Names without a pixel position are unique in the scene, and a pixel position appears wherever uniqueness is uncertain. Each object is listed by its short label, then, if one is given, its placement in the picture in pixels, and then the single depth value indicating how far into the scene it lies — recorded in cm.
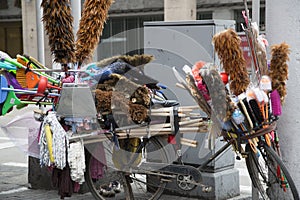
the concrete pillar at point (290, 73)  741
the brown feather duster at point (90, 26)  836
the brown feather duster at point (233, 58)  688
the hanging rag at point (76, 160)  793
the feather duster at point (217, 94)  694
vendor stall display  789
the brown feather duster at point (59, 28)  794
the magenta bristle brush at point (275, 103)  709
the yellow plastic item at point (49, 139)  788
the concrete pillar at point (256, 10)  1247
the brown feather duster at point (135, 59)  808
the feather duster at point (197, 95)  713
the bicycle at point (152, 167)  740
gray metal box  882
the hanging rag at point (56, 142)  786
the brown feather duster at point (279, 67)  707
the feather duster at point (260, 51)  702
